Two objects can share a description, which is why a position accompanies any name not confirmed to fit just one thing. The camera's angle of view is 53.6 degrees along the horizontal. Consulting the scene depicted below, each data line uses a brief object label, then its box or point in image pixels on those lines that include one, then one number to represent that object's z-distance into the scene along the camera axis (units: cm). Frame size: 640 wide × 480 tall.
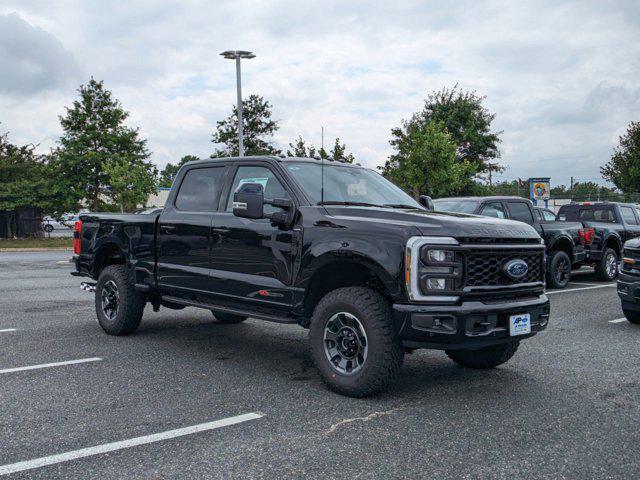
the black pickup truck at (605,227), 1367
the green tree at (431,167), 2689
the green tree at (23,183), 3650
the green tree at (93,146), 4031
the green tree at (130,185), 3472
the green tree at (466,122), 5084
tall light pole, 2183
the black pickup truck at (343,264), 460
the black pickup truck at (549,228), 1177
